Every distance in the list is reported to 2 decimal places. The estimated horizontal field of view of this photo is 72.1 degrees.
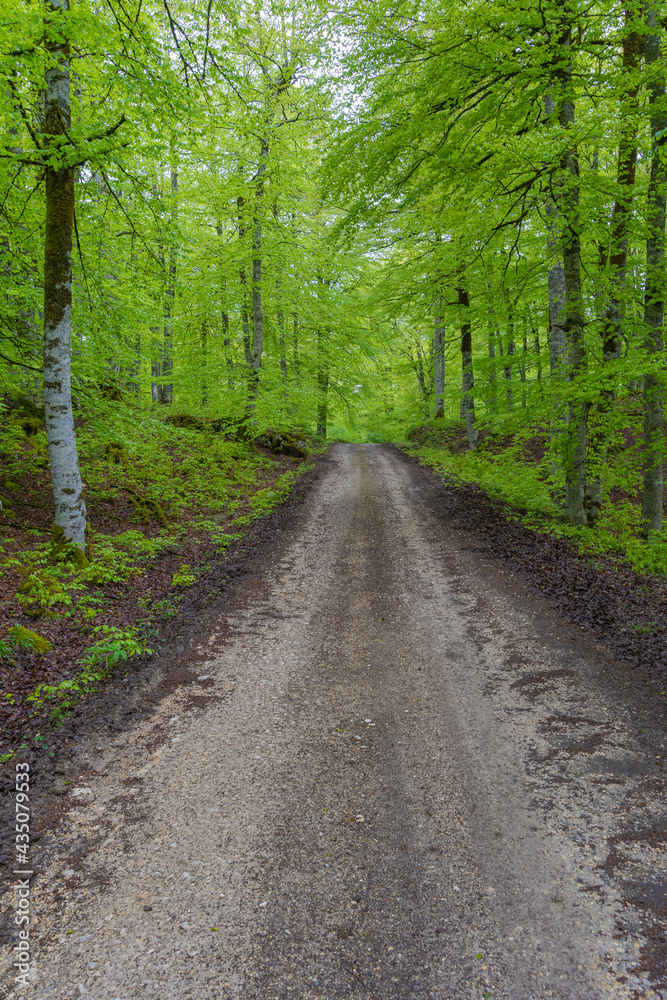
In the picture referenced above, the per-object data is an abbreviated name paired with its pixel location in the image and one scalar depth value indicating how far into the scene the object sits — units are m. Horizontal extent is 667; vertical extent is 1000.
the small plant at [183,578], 7.45
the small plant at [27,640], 5.05
